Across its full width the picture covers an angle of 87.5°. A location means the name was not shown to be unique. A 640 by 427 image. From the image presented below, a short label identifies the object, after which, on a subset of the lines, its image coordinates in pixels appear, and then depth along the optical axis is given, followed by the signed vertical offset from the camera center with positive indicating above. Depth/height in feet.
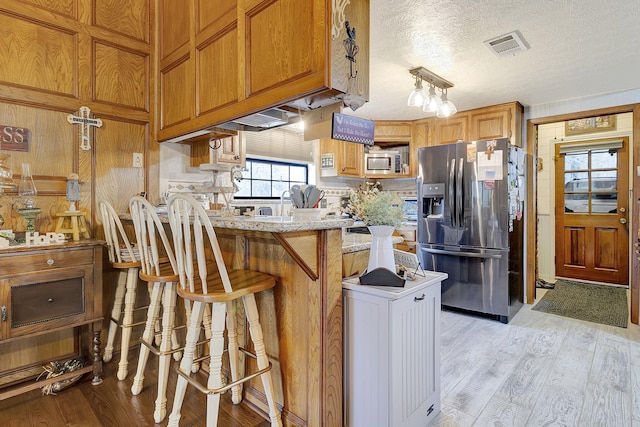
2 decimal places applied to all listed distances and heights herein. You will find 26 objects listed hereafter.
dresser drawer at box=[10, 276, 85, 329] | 5.63 -1.55
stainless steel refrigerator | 10.66 -0.34
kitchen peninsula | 4.82 -1.62
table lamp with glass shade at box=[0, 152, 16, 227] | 6.14 +0.66
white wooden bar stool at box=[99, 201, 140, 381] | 6.79 -1.21
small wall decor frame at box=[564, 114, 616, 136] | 15.01 +4.00
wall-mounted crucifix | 7.34 +2.01
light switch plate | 8.34 +1.32
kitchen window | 12.62 +1.42
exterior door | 14.90 +0.10
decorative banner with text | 5.56 +1.44
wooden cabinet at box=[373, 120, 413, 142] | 15.10 +3.75
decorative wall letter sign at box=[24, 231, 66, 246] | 5.99 -0.47
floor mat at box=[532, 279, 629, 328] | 11.16 -3.45
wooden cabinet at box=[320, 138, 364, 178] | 14.83 +2.47
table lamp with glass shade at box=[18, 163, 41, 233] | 6.42 +0.38
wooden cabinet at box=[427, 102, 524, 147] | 12.34 +3.45
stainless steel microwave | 15.24 +2.31
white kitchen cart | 4.75 -2.11
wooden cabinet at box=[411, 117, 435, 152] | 14.53 +3.53
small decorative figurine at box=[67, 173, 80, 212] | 7.07 +0.47
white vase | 5.16 -0.55
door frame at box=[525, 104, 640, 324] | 10.61 +0.61
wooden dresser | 5.57 -1.56
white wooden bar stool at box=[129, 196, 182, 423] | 5.60 -1.53
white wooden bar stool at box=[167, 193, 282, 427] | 4.57 -1.29
